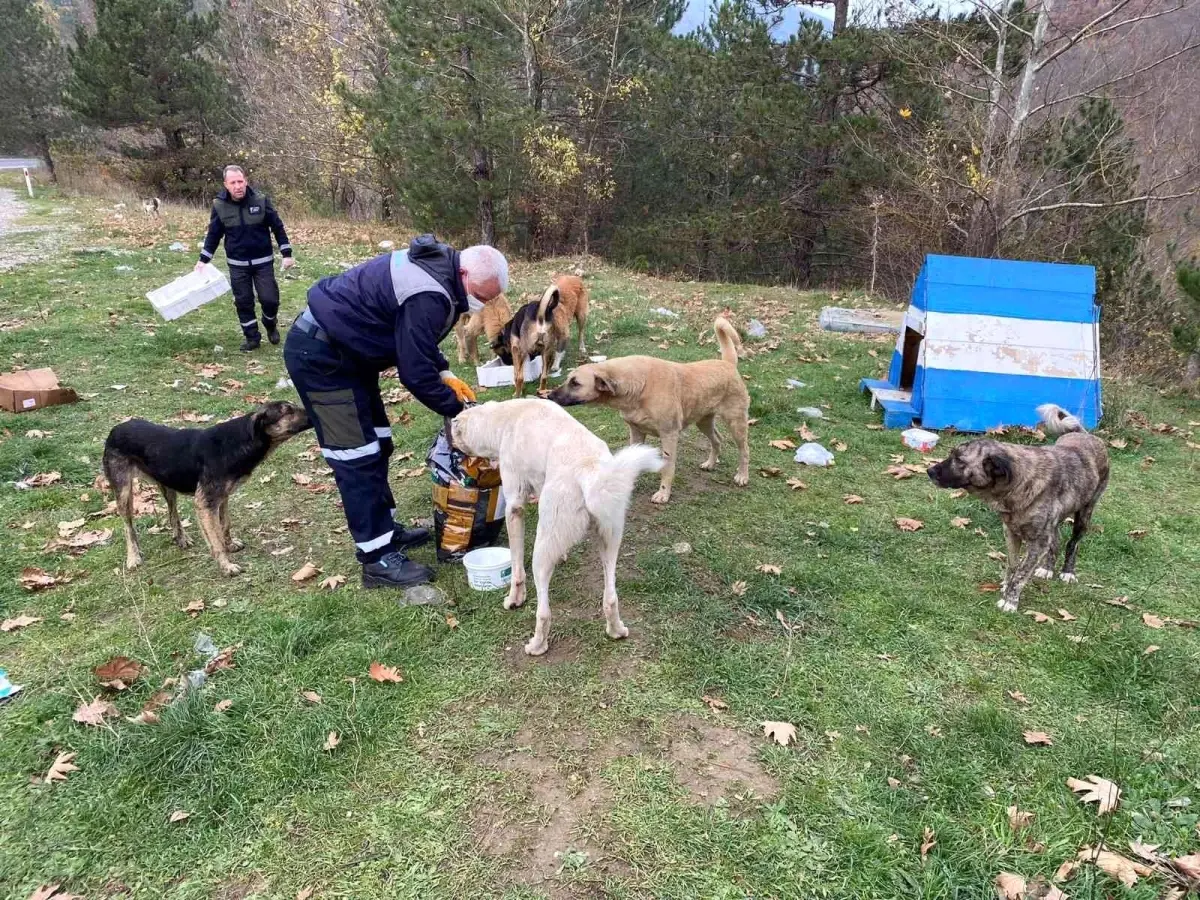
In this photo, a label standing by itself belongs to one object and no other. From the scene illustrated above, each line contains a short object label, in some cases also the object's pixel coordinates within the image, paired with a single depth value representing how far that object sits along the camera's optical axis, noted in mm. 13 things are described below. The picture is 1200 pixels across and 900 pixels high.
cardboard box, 6906
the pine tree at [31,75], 30469
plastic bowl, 4301
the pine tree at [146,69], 22062
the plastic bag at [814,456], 6441
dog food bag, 4414
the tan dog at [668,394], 5133
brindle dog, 4250
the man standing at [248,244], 8406
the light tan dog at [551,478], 3262
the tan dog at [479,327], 8500
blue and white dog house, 7168
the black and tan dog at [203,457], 4465
